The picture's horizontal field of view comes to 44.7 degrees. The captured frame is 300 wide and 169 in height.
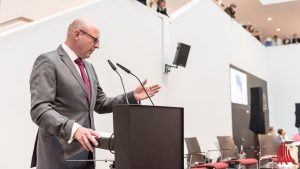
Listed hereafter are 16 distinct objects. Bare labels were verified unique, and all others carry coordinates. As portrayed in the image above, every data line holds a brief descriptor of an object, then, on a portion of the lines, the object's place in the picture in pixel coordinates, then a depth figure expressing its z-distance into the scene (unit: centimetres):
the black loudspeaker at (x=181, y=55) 610
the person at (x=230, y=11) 940
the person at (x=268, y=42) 1290
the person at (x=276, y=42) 1327
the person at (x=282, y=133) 902
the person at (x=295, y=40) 1329
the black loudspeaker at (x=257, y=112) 812
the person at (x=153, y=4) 678
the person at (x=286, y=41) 1316
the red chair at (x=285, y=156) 357
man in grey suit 148
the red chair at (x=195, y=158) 518
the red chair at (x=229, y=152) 608
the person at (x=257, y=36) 1235
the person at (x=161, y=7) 638
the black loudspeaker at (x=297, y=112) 1059
